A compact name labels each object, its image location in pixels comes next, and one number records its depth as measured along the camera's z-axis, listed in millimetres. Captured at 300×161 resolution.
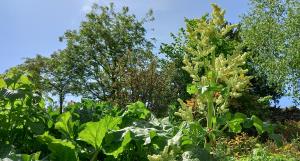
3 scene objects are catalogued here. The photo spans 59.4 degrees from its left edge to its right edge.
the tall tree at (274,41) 11500
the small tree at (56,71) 17380
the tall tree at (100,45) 16927
